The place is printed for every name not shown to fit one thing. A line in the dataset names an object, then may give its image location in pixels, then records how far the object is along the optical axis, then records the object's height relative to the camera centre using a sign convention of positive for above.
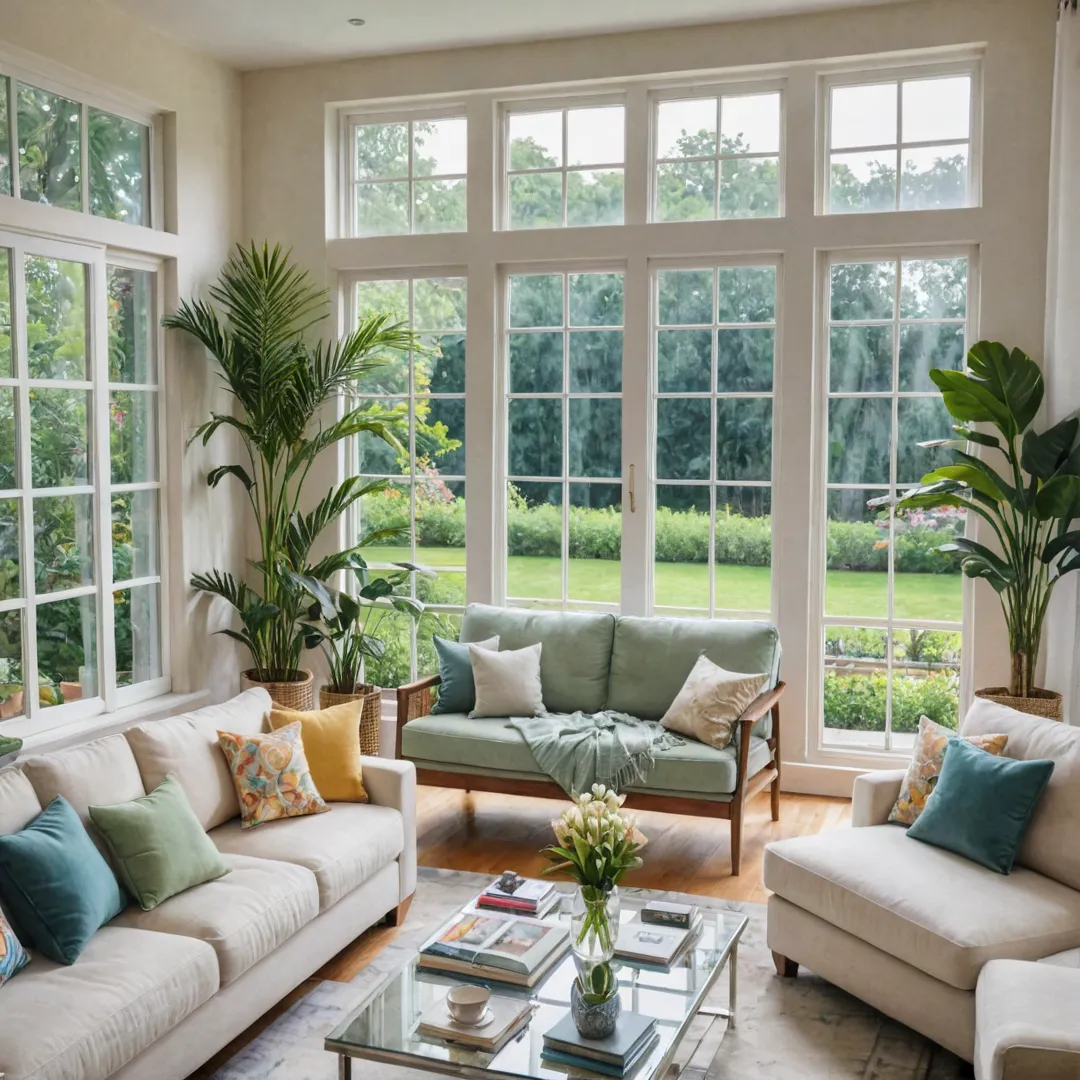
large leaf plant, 4.60 -0.08
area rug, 3.12 -1.58
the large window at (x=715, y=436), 5.54 +0.16
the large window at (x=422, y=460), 6.01 +0.04
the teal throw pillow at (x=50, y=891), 2.79 -1.02
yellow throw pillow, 3.98 -0.96
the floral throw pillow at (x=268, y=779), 3.74 -1.00
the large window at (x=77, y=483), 4.69 -0.07
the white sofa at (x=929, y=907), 3.04 -1.19
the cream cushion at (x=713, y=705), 4.65 -0.94
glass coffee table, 2.63 -1.31
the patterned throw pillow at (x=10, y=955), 2.66 -1.11
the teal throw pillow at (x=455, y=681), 5.13 -0.93
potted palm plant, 5.63 +0.22
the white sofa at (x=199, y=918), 2.57 -1.17
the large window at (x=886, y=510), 5.30 -0.18
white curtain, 4.62 +0.70
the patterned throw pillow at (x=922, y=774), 3.73 -0.97
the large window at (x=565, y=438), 5.77 +0.15
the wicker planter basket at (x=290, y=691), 5.69 -1.08
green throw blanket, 4.57 -1.11
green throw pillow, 3.12 -1.03
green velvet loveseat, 4.53 -1.01
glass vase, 2.83 -1.11
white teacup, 2.74 -1.25
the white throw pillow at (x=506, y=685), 5.03 -0.92
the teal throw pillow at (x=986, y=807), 3.39 -0.98
